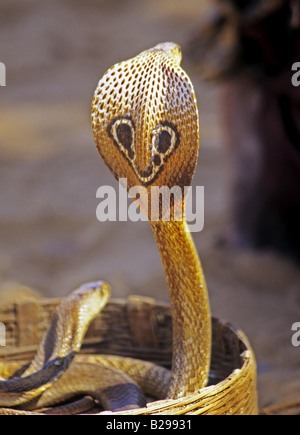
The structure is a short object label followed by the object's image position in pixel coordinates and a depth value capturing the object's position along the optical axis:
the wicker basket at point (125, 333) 2.31
